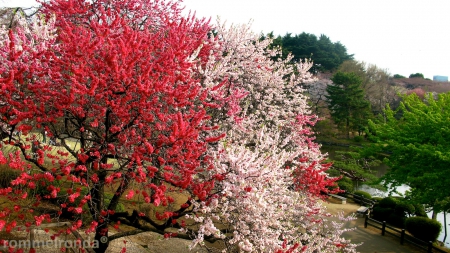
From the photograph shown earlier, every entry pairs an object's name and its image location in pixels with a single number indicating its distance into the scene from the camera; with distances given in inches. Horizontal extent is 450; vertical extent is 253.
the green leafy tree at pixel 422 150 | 459.2
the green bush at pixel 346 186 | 887.7
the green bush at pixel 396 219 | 657.6
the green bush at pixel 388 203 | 704.3
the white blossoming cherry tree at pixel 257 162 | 211.3
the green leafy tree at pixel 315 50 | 1801.2
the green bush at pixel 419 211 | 681.9
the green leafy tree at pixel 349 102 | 1352.1
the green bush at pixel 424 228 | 575.8
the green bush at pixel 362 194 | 836.1
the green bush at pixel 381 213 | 684.1
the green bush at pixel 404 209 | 680.4
